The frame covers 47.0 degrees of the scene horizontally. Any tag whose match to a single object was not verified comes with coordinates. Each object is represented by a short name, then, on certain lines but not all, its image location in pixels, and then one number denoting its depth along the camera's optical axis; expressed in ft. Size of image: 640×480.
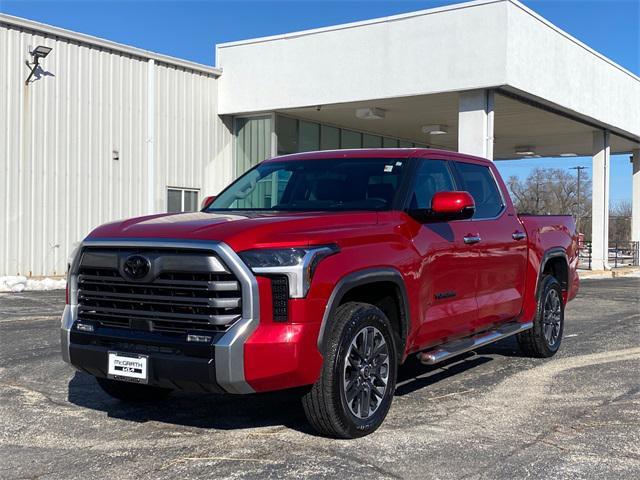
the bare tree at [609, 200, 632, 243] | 181.78
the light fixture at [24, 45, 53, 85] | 51.70
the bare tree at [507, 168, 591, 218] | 249.55
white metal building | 54.03
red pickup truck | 13.58
